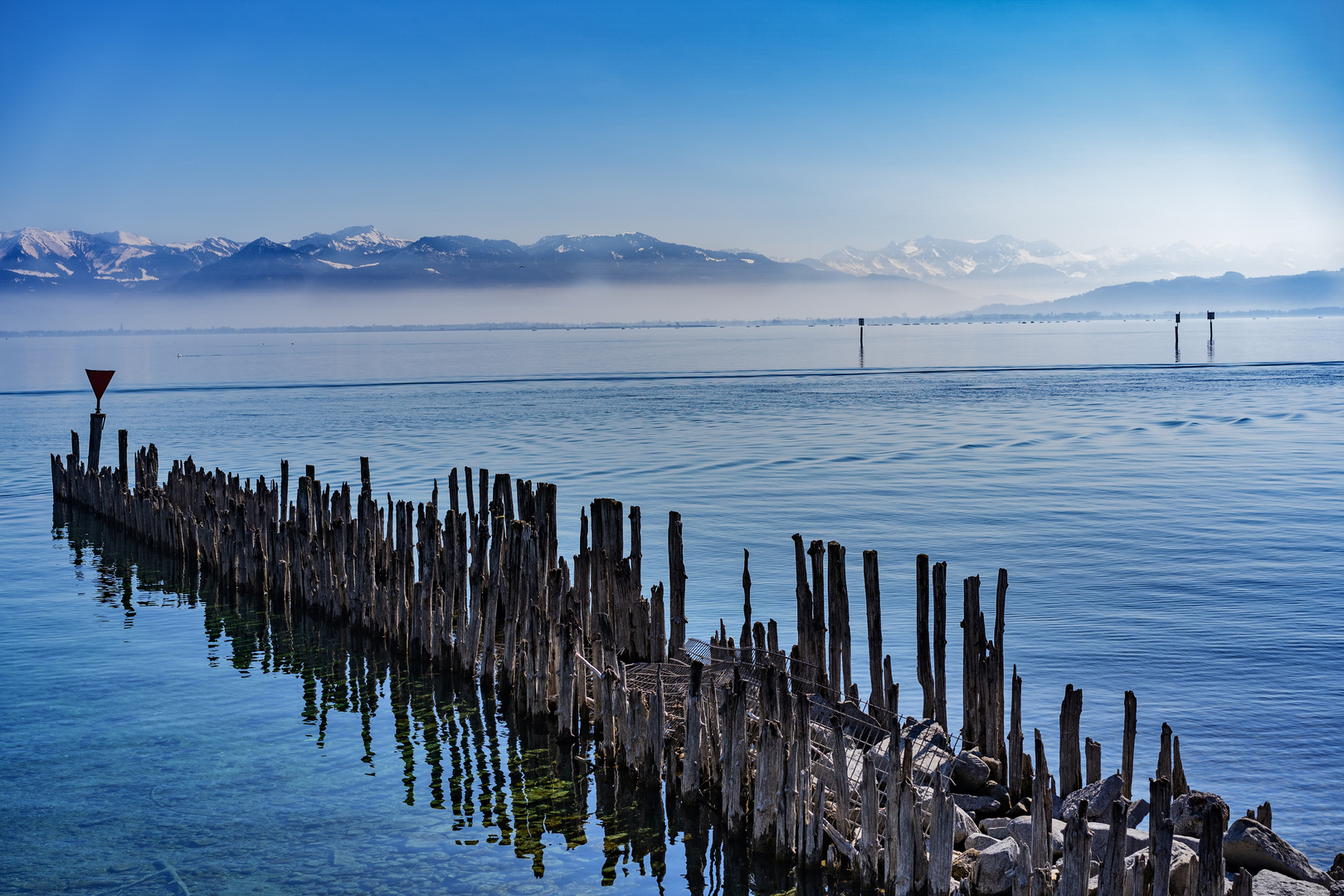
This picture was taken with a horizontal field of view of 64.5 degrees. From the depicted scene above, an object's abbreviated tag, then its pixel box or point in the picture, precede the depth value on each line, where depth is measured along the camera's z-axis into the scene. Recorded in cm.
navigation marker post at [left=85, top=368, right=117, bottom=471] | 2209
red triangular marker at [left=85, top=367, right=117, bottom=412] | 2267
